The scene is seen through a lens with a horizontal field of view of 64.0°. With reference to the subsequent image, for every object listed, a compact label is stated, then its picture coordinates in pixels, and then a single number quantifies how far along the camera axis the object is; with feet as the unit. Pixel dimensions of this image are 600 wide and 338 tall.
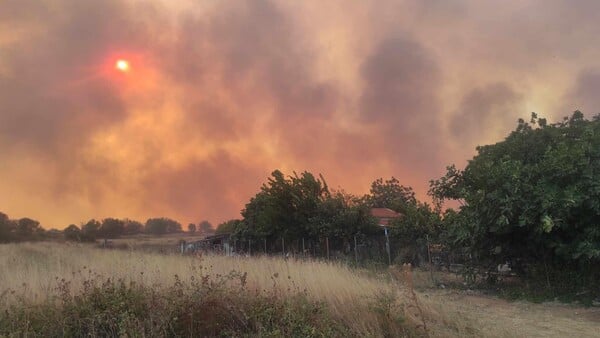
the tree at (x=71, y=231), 199.54
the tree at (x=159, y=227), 305.36
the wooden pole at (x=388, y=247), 82.74
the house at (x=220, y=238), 160.10
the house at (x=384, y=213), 130.13
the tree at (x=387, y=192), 204.58
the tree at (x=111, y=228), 218.38
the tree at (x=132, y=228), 263.66
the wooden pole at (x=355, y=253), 81.96
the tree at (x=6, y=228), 206.86
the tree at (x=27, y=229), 218.38
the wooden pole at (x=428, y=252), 73.07
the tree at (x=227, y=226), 144.07
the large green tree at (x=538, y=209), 45.68
